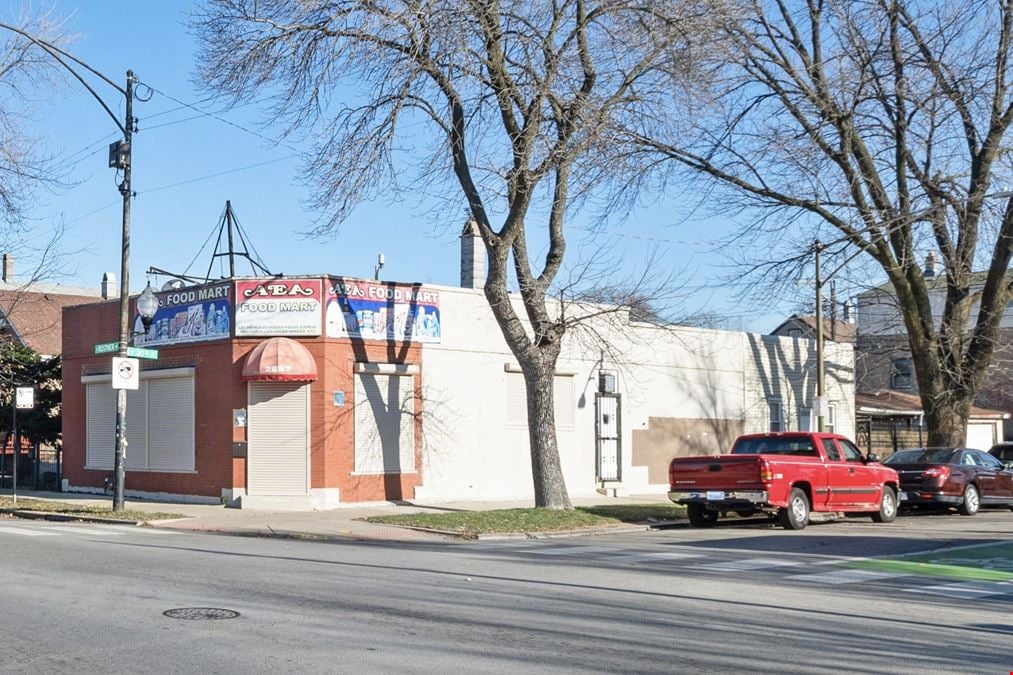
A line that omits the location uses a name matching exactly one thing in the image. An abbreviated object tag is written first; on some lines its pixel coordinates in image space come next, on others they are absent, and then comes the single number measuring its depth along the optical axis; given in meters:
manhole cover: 9.79
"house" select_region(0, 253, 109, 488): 33.47
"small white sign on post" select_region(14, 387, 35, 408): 24.27
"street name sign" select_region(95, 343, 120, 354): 22.95
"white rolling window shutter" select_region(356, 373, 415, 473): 25.38
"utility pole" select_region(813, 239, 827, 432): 33.41
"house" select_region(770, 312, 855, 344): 49.48
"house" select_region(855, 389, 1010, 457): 43.06
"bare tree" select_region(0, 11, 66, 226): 26.47
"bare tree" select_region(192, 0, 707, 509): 20.53
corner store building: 24.72
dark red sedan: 25.89
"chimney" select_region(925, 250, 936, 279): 30.43
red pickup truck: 20.69
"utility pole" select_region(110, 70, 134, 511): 22.33
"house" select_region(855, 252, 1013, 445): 38.68
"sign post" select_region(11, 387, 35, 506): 24.25
